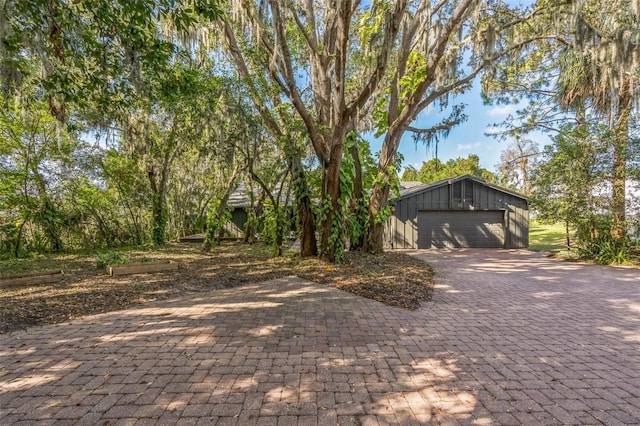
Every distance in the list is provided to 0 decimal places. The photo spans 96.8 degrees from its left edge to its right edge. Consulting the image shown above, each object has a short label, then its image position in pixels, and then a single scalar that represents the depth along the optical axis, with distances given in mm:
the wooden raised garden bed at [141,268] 6507
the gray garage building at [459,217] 13320
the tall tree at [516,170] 11773
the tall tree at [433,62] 7441
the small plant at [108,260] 7178
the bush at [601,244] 8742
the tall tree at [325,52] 5961
